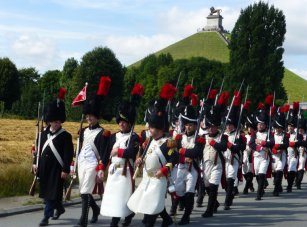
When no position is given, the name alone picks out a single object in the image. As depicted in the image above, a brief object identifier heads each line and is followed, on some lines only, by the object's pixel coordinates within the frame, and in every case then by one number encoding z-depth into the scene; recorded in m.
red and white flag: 10.16
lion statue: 144.25
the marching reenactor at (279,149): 15.49
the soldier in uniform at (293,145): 16.64
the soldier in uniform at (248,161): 15.55
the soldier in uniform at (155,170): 8.70
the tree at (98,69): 72.81
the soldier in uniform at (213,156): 11.41
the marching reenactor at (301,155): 17.55
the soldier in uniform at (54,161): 9.71
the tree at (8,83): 79.56
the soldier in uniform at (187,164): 10.27
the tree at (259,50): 62.69
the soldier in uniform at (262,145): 14.36
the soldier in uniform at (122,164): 8.96
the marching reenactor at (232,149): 12.73
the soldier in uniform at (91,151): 9.58
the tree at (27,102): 61.86
